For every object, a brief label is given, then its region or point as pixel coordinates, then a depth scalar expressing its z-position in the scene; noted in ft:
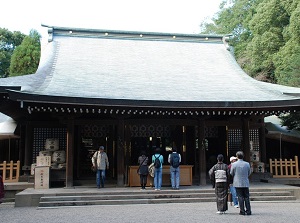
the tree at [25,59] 99.96
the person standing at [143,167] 39.34
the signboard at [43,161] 43.45
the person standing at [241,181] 26.76
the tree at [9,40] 135.17
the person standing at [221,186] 27.71
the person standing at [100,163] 40.14
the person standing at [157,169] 38.99
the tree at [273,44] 72.16
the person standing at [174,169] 39.01
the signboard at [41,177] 40.55
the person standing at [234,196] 31.45
